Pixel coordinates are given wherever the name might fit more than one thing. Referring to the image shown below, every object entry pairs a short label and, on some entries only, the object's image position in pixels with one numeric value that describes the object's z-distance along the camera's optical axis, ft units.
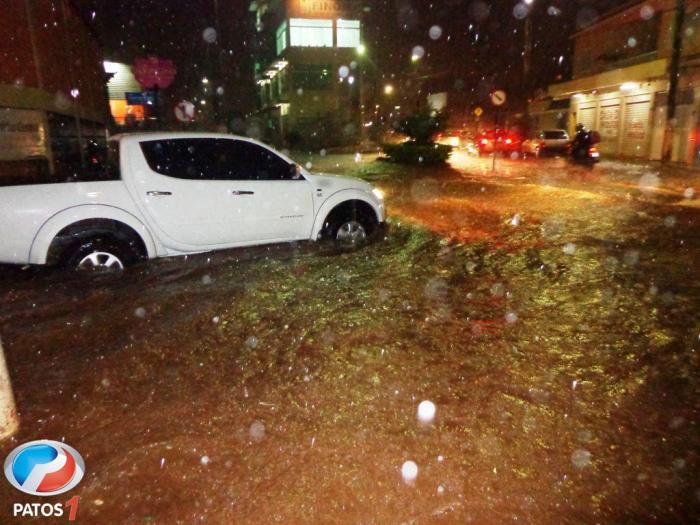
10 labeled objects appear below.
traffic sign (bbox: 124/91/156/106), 121.39
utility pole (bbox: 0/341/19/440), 9.40
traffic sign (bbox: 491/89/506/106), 77.77
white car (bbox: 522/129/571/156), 89.81
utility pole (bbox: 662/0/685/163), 60.70
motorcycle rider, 77.25
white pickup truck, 17.17
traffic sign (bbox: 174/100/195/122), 59.57
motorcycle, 75.97
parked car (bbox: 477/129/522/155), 101.24
